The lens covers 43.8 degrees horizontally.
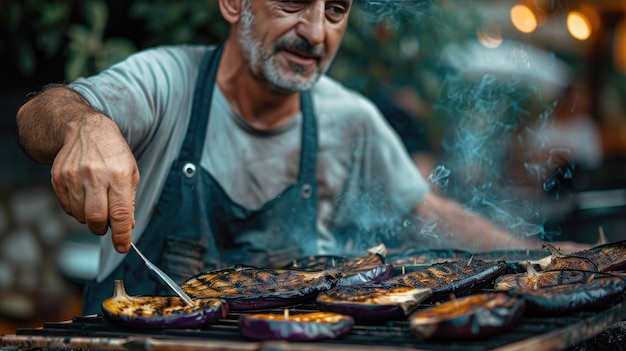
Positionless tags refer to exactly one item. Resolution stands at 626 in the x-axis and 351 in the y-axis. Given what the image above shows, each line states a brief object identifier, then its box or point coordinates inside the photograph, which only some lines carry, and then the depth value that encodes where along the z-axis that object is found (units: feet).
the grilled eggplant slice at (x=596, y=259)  9.09
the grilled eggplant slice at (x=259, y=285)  8.15
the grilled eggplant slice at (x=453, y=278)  8.21
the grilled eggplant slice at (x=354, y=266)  8.66
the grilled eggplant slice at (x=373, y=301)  7.27
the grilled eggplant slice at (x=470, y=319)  6.33
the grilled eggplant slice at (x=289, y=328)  6.49
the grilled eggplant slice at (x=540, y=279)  8.02
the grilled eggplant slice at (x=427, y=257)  10.68
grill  6.15
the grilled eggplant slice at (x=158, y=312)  7.19
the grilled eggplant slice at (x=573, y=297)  7.18
